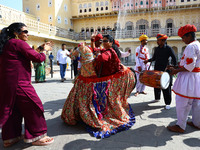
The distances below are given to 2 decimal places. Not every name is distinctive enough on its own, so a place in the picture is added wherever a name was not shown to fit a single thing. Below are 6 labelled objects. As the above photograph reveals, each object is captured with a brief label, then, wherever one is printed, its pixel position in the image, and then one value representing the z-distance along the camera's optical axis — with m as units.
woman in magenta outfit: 2.01
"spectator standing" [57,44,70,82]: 7.84
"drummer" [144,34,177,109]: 3.70
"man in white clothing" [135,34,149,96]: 5.03
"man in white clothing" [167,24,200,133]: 2.42
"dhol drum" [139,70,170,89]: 2.73
